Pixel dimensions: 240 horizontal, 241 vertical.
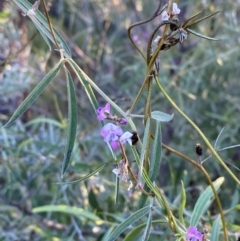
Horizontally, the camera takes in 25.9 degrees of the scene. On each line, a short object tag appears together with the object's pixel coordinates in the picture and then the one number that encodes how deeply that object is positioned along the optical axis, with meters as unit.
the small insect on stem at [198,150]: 0.44
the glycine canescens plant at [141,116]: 0.39
